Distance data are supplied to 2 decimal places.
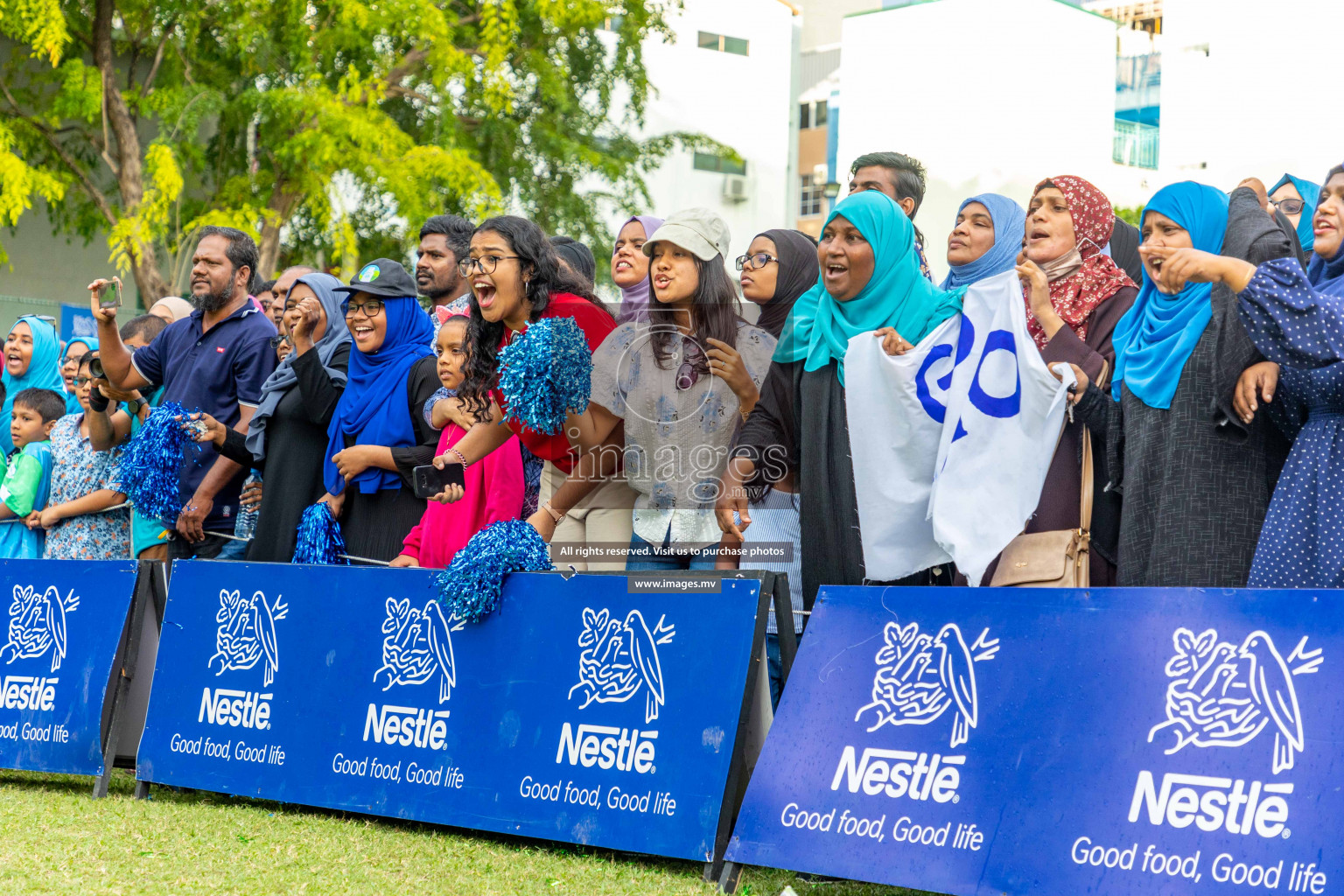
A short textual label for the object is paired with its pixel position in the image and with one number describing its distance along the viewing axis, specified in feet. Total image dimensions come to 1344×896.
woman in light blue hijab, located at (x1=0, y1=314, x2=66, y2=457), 27.30
